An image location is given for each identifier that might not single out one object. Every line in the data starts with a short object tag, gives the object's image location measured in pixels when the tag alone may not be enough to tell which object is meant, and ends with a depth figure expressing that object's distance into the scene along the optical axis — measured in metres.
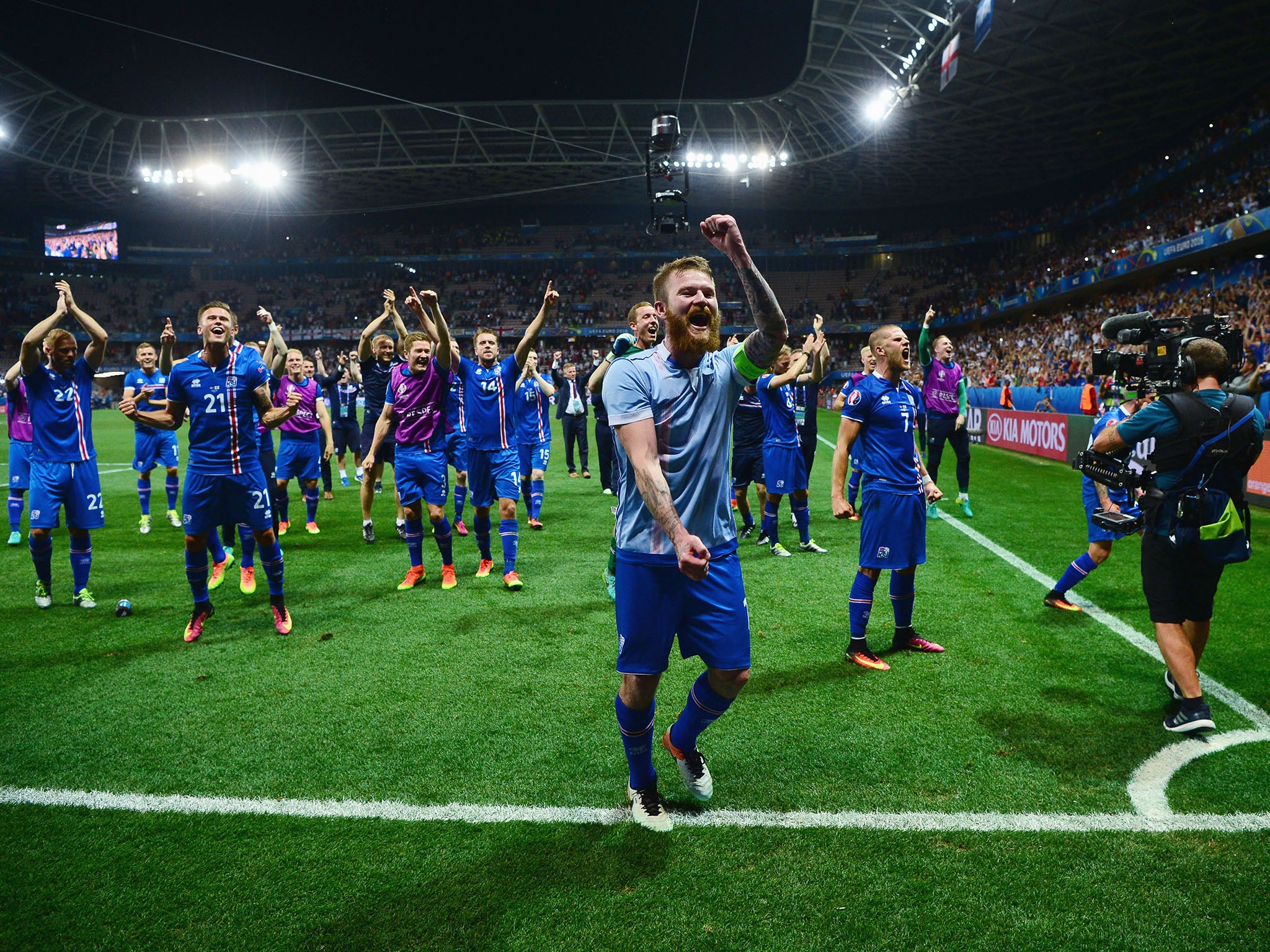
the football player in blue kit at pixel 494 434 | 7.17
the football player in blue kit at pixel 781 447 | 8.38
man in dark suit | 14.55
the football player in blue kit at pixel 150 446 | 10.41
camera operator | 3.73
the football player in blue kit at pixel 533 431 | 9.78
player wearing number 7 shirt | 4.93
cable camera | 17.11
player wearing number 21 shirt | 5.49
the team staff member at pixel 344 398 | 12.45
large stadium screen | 51.59
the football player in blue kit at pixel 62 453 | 6.40
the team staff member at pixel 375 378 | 8.97
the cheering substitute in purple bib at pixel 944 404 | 10.30
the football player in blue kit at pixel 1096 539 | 5.93
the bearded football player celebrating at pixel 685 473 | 2.81
